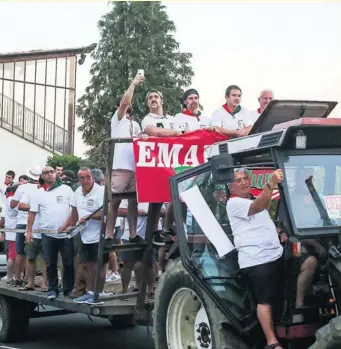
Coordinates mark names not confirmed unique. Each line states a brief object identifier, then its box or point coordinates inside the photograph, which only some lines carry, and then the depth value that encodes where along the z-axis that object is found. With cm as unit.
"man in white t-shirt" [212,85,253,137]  750
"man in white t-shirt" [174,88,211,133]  778
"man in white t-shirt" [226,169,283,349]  514
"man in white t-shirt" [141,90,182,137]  747
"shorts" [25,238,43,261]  897
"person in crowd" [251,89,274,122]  786
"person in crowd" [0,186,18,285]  1052
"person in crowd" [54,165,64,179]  1073
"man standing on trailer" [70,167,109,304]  781
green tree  3516
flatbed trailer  697
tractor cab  506
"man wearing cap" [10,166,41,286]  969
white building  3008
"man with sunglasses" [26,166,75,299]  840
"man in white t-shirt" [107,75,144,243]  734
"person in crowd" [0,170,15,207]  1310
